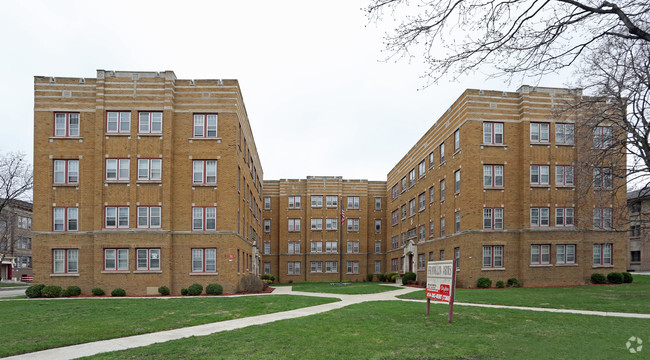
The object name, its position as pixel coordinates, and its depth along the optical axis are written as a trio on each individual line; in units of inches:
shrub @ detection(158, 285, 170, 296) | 1156.5
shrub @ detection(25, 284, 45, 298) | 1125.1
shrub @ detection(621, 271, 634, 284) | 1342.2
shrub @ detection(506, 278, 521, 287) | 1331.2
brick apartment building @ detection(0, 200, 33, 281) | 2826.0
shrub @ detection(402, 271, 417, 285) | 1736.0
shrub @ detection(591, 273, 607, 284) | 1336.1
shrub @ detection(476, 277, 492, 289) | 1298.0
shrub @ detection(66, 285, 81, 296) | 1138.7
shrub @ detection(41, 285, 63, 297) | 1128.2
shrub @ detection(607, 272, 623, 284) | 1330.0
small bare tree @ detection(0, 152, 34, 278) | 1927.9
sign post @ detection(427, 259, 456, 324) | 571.2
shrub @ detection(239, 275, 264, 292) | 1269.7
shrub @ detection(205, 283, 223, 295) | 1165.1
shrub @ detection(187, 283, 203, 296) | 1157.1
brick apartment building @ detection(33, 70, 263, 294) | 1190.9
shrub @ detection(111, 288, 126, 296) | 1137.4
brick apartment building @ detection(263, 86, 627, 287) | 1344.7
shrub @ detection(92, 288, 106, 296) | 1144.9
